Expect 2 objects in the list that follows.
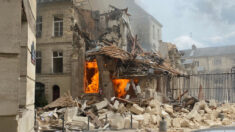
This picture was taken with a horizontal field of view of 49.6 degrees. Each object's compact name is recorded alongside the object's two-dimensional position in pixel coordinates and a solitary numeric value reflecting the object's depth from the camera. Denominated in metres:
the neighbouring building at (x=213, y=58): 55.12
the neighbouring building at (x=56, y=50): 25.27
